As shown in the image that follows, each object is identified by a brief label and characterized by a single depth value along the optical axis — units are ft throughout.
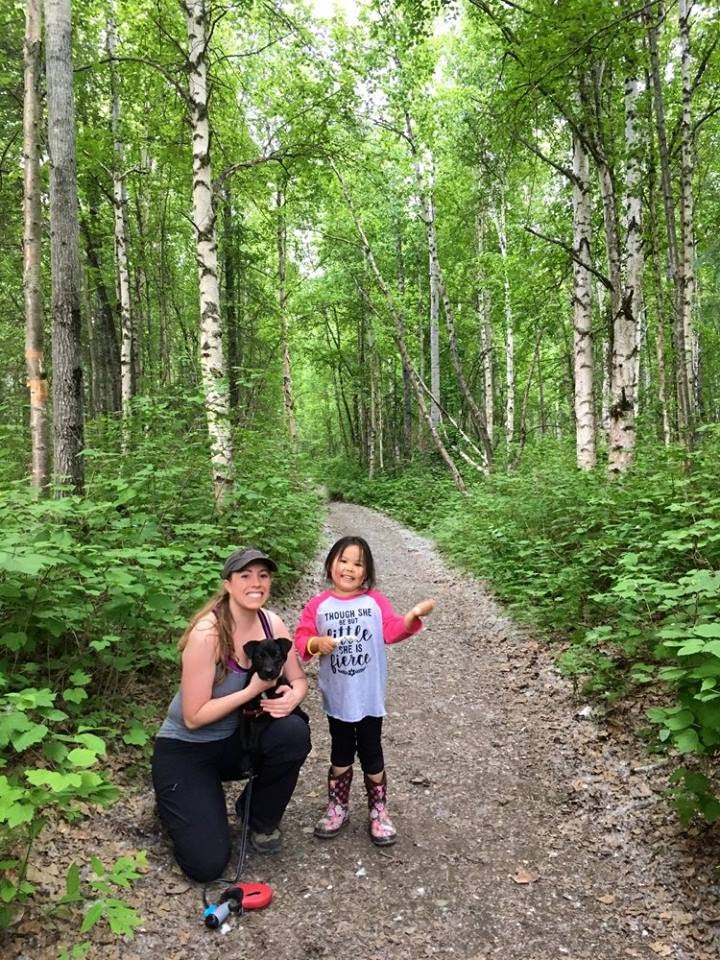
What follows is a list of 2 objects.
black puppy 9.05
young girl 9.95
